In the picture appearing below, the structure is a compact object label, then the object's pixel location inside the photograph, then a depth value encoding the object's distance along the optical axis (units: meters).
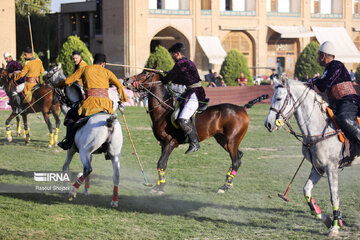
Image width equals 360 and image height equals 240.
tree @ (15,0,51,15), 56.75
